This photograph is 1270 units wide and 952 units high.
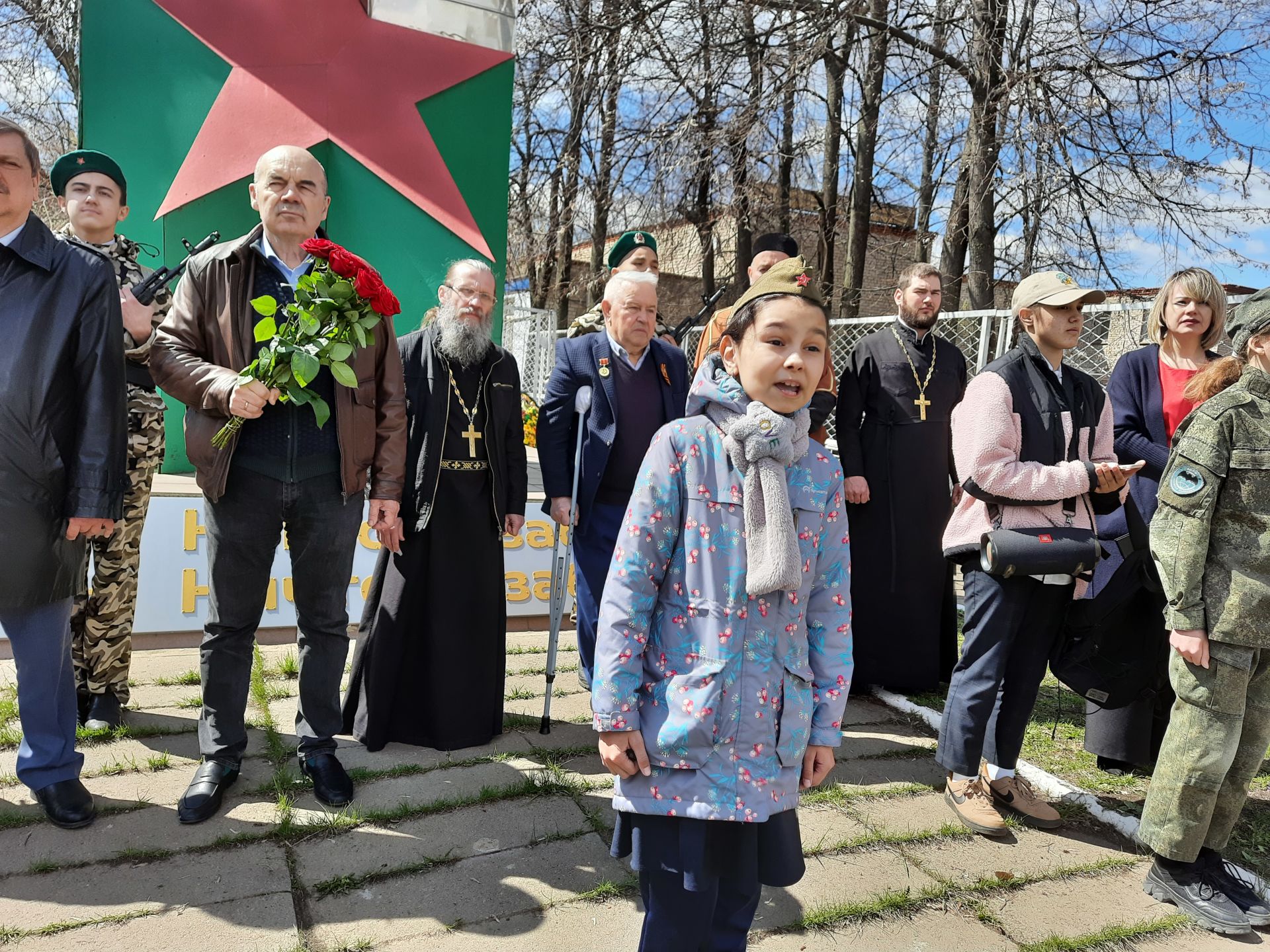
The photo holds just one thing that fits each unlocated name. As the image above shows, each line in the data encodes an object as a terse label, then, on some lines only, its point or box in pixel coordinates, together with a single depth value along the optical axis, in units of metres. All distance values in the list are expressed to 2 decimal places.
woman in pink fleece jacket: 3.05
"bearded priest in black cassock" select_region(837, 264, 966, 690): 4.61
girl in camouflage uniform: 2.69
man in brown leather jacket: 2.97
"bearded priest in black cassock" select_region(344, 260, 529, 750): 3.66
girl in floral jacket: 1.89
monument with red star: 6.42
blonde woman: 3.86
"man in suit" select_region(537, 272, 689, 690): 3.88
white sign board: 4.71
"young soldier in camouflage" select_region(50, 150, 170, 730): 3.60
